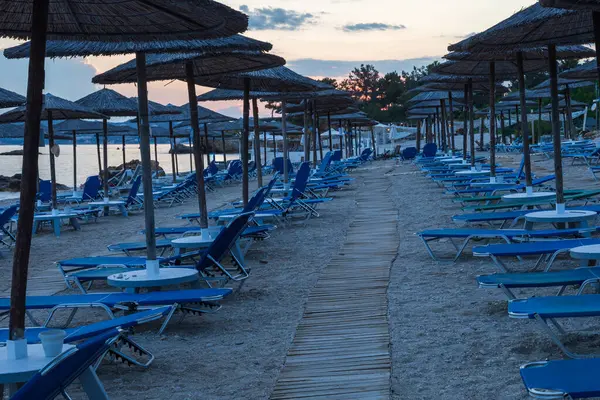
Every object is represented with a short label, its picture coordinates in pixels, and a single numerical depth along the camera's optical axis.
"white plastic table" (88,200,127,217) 15.18
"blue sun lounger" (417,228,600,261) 6.56
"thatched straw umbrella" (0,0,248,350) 3.37
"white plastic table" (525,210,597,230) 6.95
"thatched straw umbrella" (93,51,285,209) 7.50
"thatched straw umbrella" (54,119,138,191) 18.56
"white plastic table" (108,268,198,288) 5.70
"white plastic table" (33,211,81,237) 12.32
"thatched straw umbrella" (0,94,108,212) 12.71
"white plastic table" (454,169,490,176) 13.80
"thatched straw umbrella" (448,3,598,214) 6.85
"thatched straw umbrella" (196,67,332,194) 9.80
